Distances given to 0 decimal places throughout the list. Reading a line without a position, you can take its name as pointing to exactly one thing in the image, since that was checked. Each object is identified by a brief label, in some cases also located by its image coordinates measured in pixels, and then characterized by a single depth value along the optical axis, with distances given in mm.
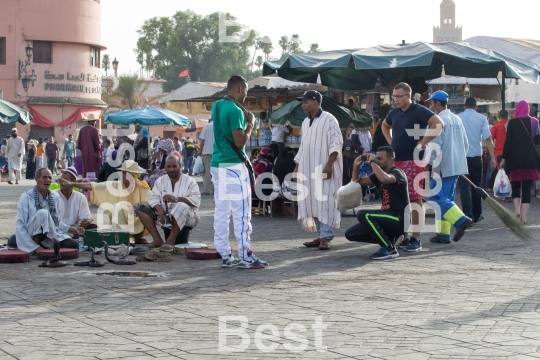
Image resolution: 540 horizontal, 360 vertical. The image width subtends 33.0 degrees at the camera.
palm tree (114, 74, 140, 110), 67188
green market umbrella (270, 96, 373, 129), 15852
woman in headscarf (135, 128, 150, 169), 19031
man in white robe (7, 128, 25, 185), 28266
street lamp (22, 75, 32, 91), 42944
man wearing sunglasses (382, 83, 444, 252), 10172
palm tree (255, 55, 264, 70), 99569
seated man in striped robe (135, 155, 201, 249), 10359
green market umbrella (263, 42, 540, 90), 13961
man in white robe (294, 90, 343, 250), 10320
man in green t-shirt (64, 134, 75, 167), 36500
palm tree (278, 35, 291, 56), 106538
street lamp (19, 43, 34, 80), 45125
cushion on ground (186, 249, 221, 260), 9734
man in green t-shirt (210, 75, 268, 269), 8797
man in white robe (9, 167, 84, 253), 9844
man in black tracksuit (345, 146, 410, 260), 9484
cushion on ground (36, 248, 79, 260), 9594
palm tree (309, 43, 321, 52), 100725
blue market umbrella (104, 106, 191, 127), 24250
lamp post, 51119
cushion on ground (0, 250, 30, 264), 9492
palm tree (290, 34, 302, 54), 102625
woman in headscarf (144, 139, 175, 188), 12562
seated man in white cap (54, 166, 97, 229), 10648
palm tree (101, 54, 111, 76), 90812
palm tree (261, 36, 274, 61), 89188
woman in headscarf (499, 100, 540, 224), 12766
